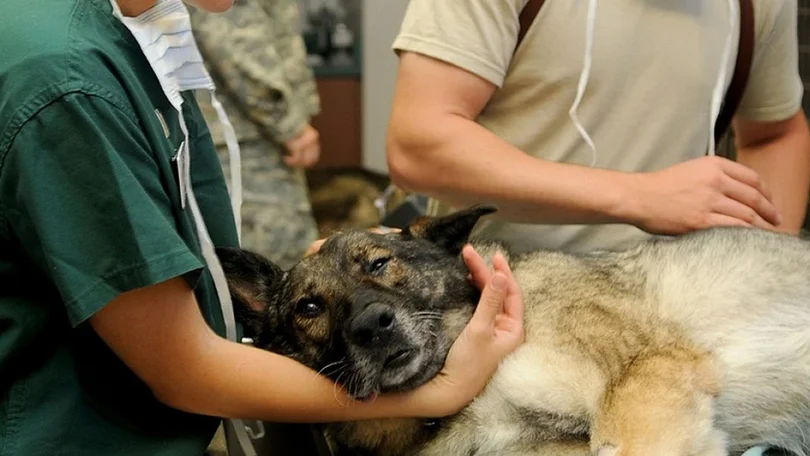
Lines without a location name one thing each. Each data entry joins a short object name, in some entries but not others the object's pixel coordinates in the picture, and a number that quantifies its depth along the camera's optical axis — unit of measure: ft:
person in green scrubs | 3.44
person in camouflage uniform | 9.50
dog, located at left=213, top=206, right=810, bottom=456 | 4.51
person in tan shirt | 5.43
